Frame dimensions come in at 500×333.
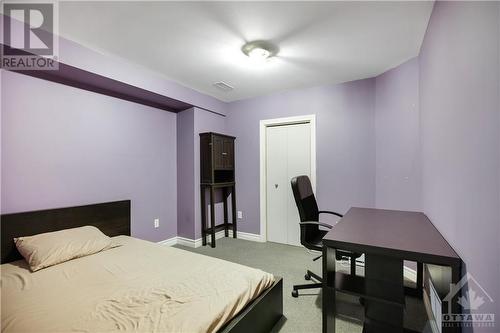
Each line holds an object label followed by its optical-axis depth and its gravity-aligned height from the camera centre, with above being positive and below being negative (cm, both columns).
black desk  113 -48
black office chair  205 -61
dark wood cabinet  338 -2
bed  109 -77
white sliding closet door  340 -7
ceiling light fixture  211 +117
